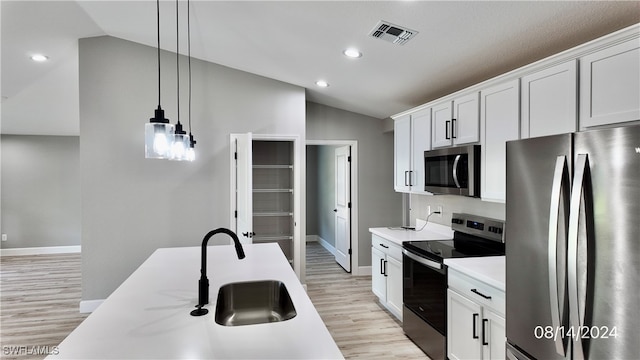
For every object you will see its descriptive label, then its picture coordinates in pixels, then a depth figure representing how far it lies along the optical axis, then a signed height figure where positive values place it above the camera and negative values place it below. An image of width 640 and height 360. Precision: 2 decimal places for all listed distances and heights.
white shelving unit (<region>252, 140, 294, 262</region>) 4.88 -0.19
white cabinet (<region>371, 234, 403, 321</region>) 3.42 -1.02
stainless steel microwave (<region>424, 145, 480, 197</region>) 2.66 +0.06
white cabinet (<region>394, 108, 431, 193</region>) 3.42 +0.31
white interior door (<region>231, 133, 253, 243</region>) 3.67 -0.08
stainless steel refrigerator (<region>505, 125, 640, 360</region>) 1.21 -0.27
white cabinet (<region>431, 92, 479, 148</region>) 2.71 +0.47
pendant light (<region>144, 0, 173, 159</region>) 1.71 +0.21
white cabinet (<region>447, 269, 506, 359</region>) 2.04 -0.92
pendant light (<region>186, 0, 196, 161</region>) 2.51 +1.39
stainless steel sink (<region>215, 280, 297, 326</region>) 1.96 -0.73
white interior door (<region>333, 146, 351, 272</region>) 5.30 -0.47
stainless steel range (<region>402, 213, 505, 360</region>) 2.64 -0.77
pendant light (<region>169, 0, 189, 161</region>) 1.98 +0.20
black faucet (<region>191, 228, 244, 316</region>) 1.62 -0.50
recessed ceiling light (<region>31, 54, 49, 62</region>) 3.75 +1.33
